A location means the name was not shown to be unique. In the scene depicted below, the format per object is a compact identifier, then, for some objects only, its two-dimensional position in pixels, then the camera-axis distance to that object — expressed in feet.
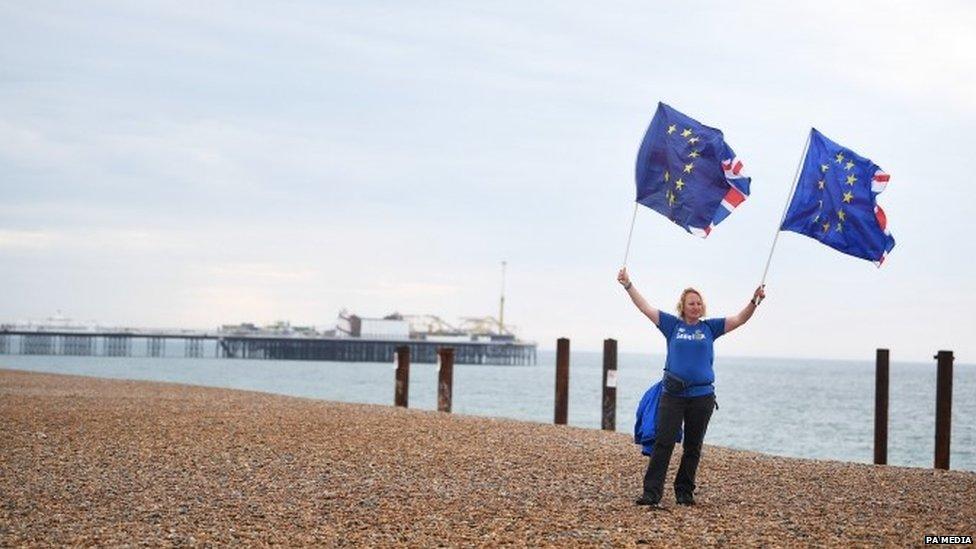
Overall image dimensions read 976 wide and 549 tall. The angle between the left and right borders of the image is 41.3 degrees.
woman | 32.42
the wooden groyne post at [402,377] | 78.69
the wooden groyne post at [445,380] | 76.07
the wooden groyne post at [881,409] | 58.08
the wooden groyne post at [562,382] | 71.35
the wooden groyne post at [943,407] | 55.06
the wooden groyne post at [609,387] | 67.77
